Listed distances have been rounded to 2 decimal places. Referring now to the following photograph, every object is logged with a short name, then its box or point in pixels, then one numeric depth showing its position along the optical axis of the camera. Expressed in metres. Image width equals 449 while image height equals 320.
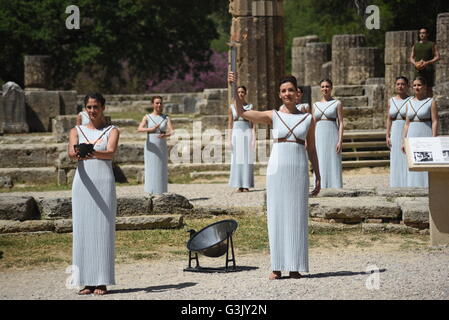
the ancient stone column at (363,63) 29.48
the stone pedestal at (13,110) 25.22
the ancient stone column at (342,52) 30.38
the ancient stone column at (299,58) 37.25
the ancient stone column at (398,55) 25.86
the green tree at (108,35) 34.81
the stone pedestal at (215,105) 26.48
